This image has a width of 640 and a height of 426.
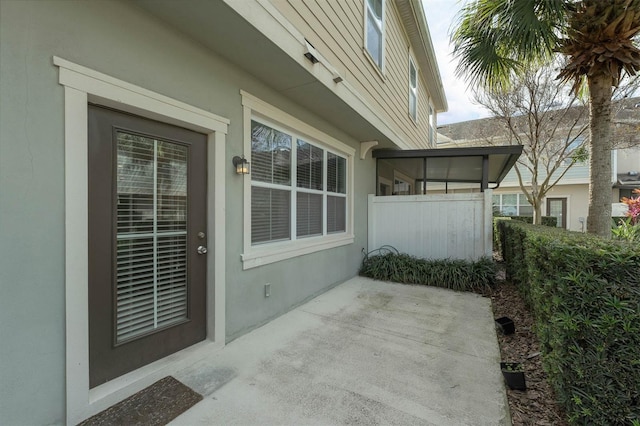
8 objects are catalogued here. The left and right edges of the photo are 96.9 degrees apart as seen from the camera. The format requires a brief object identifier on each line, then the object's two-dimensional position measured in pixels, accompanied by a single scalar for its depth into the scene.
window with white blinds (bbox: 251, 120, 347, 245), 3.56
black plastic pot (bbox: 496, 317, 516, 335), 3.36
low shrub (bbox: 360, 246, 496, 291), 5.24
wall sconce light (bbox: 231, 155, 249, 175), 3.06
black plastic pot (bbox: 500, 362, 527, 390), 2.31
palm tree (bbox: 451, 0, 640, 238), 3.44
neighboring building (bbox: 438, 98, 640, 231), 10.41
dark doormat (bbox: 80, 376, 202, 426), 1.94
